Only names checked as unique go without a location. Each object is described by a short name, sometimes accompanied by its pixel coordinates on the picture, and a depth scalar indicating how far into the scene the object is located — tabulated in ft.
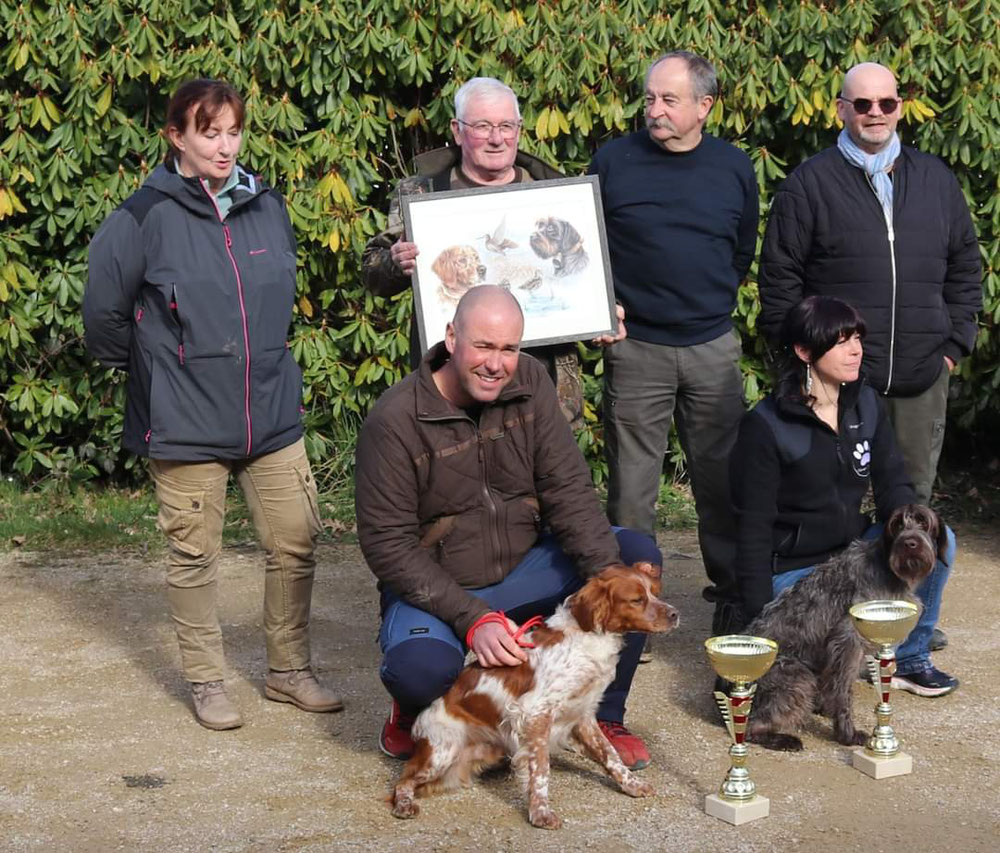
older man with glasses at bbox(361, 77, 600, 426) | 18.52
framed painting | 18.69
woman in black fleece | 17.58
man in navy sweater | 19.31
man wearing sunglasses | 19.52
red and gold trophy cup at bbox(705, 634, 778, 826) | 14.71
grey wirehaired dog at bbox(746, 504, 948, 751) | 16.66
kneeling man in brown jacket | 15.33
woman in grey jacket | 16.84
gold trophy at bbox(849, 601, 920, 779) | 15.79
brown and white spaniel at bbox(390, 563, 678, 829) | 14.84
